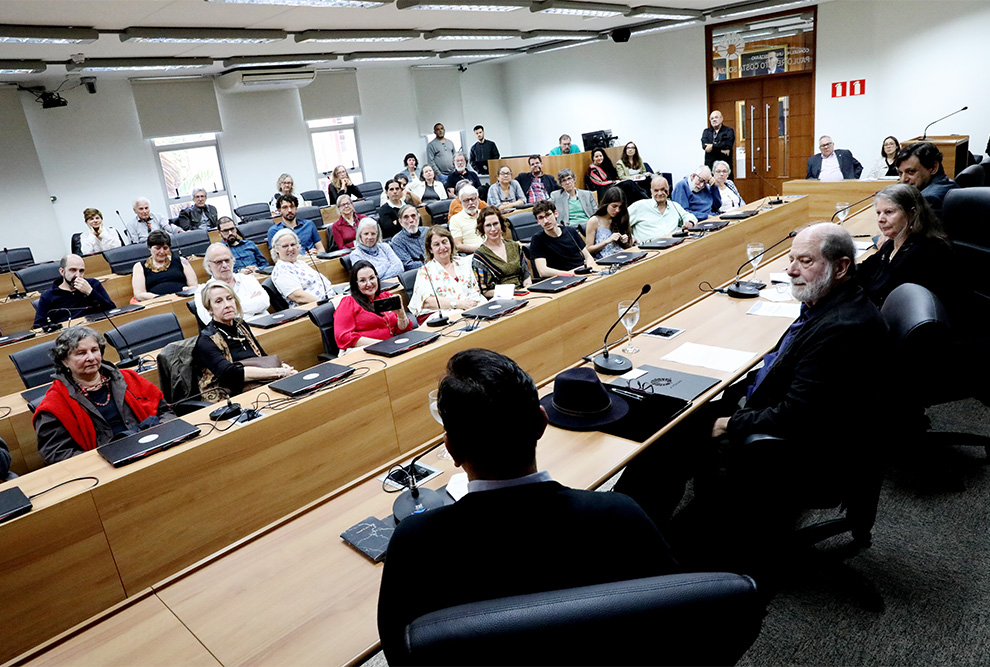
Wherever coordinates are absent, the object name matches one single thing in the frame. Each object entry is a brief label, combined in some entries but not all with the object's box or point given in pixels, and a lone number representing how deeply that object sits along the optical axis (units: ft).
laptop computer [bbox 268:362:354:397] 8.64
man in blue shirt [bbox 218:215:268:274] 20.88
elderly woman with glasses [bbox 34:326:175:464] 9.23
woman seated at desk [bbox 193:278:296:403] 10.74
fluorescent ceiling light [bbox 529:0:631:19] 23.30
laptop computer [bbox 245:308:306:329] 13.38
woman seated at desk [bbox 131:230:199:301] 18.78
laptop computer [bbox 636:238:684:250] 15.88
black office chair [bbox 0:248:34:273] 24.98
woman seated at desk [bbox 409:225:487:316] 14.23
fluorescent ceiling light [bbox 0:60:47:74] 23.49
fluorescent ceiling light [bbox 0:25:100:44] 18.30
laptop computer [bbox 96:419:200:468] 7.16
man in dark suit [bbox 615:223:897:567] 6.76
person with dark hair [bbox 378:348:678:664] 3.64
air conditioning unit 33.37
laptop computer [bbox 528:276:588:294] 12.92
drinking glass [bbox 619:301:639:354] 8.79
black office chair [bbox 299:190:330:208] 36.83
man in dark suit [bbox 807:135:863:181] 28.30
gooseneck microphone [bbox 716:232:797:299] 11.58
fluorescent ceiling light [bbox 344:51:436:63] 33.24
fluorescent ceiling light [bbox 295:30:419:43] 24.75
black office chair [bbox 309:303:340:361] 12.77
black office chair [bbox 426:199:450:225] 27.22
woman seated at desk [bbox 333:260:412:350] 12.23
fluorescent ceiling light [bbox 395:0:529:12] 20.48
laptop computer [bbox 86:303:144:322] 15.81
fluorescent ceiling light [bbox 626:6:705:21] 28.07
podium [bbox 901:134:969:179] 21.04
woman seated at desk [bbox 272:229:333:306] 16.61
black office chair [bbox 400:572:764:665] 2.84
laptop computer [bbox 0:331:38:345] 14.80
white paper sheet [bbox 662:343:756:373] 8.73
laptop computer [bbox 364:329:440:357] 9.96
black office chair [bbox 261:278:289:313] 16.47
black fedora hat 7.36
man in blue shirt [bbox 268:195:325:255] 22.70
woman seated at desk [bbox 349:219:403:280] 18.03
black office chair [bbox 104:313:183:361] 13.17
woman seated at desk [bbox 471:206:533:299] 15.23
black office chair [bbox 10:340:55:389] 12.46
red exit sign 31.09
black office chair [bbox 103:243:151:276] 22.48
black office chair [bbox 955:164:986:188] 17.90
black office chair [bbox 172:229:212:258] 25.54
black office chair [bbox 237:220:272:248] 26.76
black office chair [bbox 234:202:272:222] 33.60
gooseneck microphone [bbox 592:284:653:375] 8.63
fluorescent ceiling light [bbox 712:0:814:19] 30.17
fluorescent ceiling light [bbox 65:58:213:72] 25.70
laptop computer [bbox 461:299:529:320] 11.33
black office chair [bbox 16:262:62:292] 21.86
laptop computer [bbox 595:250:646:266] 14.60
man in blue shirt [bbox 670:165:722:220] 20.97
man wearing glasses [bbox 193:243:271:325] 14.69
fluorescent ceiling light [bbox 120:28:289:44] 20.99
